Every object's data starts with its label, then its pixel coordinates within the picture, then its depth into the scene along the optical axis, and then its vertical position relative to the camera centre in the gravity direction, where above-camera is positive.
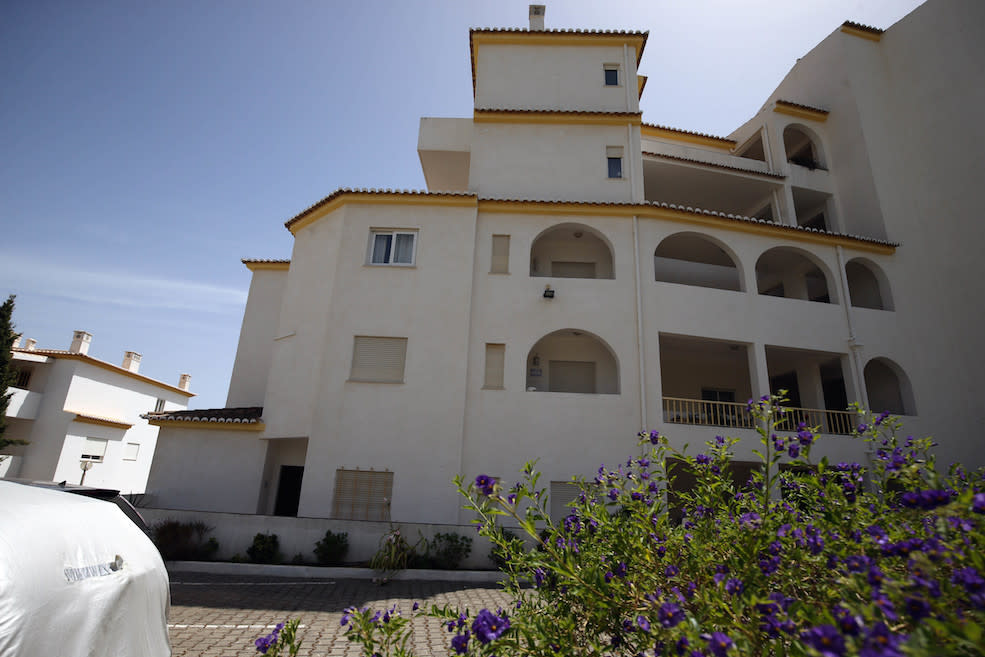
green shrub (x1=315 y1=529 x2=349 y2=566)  10.95 -1.63
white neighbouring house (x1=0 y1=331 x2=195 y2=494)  23.02 +2.16
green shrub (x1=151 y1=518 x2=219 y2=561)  11.03 -1.63
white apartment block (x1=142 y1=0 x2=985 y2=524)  12.78 +5.67
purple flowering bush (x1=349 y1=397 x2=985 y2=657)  1.78 -0.37
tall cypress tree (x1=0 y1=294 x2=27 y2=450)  21.59 +4.53
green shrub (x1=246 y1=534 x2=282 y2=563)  11.02 -1.73
